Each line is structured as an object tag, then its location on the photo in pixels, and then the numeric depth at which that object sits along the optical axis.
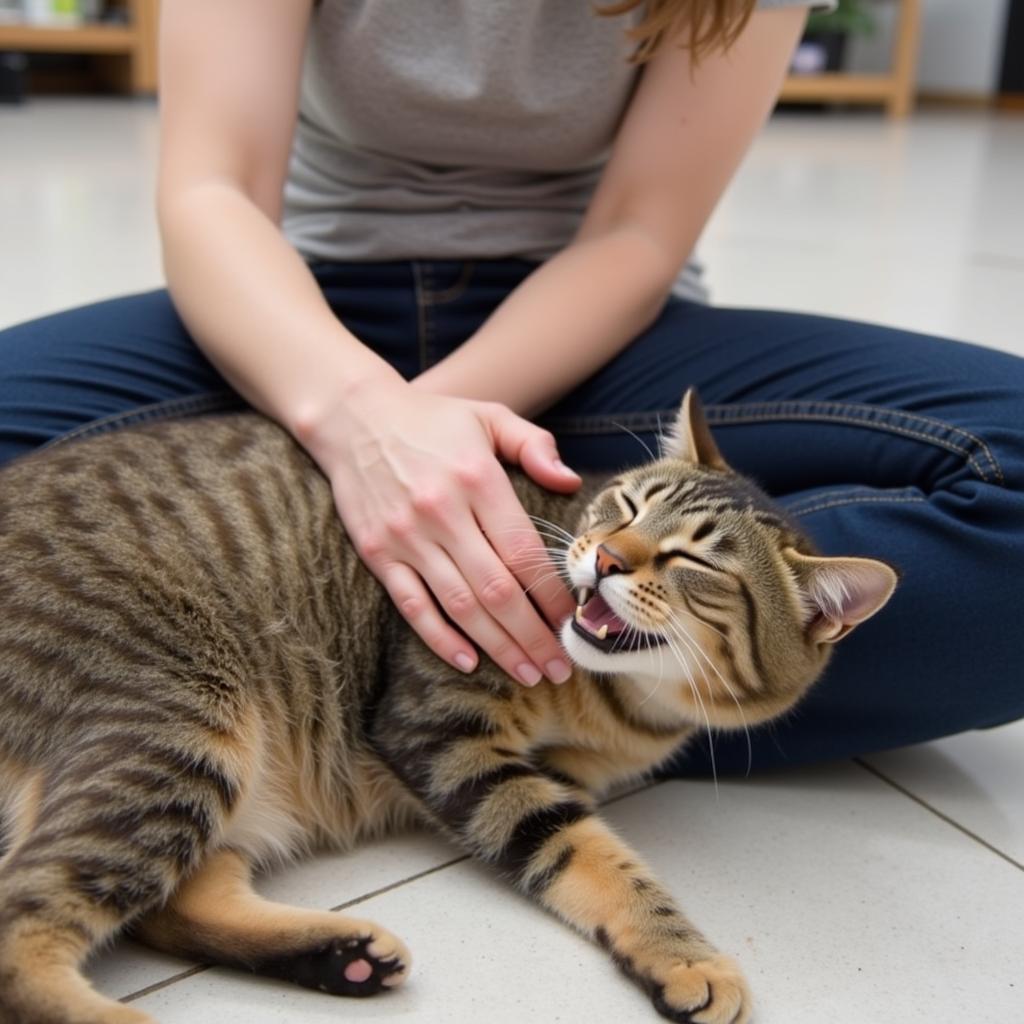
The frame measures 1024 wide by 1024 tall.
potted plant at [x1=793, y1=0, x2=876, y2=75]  7.24
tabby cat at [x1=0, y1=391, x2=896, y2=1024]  0.96
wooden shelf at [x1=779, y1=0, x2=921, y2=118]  7.26
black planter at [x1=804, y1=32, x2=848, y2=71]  7.48
